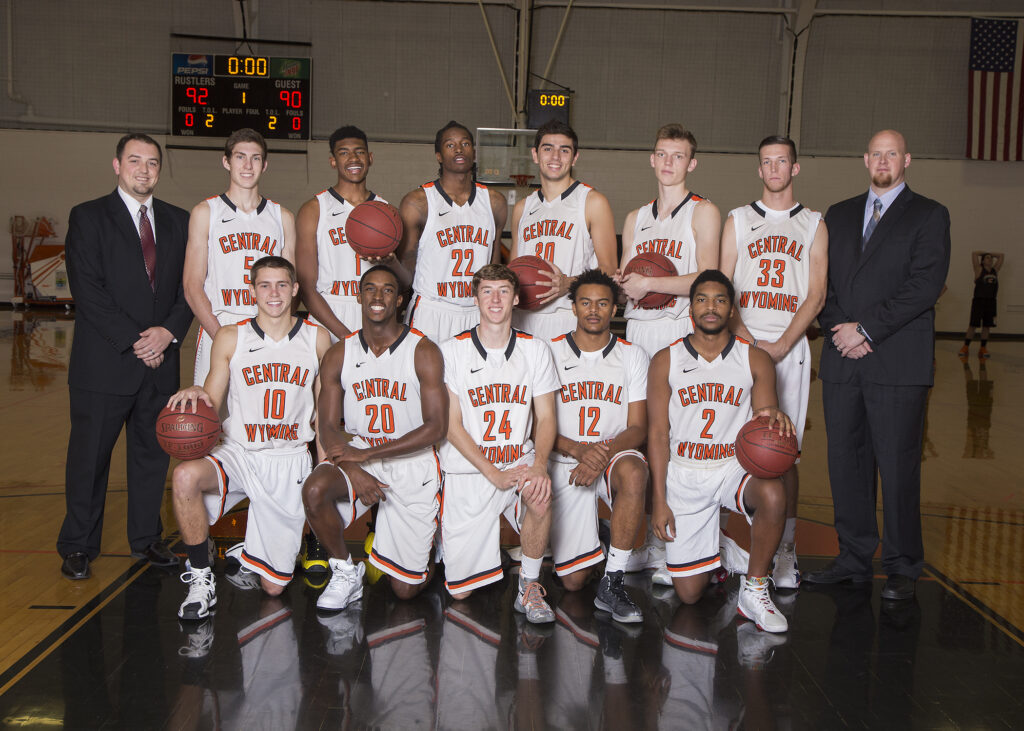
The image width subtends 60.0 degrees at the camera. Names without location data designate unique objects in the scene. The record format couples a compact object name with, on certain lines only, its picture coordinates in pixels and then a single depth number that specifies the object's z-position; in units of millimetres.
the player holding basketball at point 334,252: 4305
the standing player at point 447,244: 4293
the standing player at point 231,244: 4051
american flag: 13828
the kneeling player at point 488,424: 3645
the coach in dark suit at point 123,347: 3844
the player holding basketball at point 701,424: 3629
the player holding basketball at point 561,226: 4195
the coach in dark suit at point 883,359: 3814
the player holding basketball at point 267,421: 3639
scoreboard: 12812
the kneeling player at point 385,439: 3580
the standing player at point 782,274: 3941
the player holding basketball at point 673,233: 4082
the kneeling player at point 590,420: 3694
